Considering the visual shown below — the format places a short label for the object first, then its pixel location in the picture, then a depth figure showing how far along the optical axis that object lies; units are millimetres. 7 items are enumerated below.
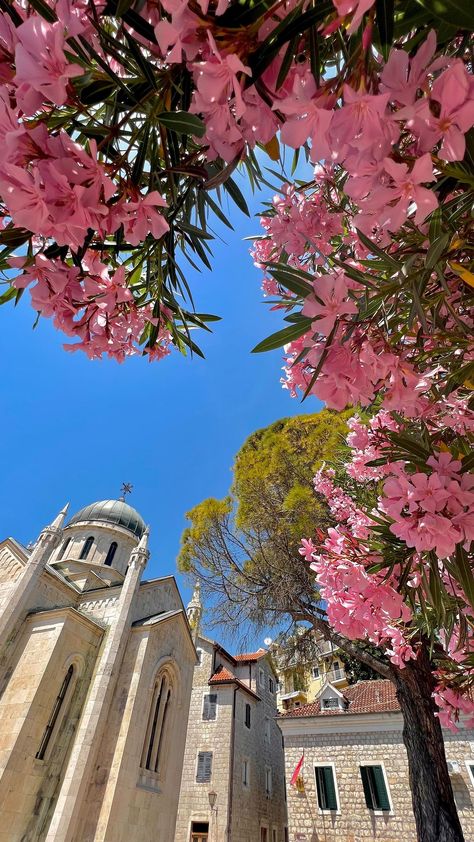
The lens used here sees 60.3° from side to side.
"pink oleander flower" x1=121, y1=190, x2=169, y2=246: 1131
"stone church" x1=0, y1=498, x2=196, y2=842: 9164
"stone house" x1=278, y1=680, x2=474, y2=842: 12453
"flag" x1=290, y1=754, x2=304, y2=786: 14045
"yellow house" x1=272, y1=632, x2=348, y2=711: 23031
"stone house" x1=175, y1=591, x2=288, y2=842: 15719
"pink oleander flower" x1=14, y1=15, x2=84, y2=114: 806
